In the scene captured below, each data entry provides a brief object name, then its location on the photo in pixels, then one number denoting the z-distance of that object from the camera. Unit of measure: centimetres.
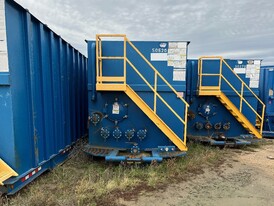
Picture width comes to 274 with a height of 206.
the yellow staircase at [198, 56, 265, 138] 712
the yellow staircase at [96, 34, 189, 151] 506
